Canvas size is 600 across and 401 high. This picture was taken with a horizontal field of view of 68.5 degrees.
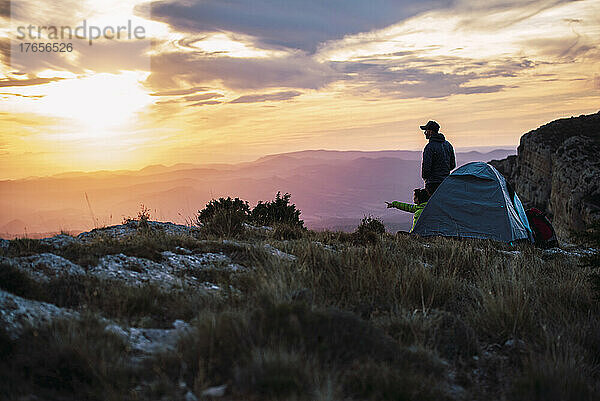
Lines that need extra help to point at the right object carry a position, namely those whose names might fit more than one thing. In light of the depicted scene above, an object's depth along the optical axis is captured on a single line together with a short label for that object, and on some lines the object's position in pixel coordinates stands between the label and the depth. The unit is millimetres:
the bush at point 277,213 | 12422
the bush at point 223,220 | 9156
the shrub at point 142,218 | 9382
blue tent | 10602
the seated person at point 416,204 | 11782
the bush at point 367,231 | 8859
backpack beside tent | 10938
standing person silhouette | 11680
